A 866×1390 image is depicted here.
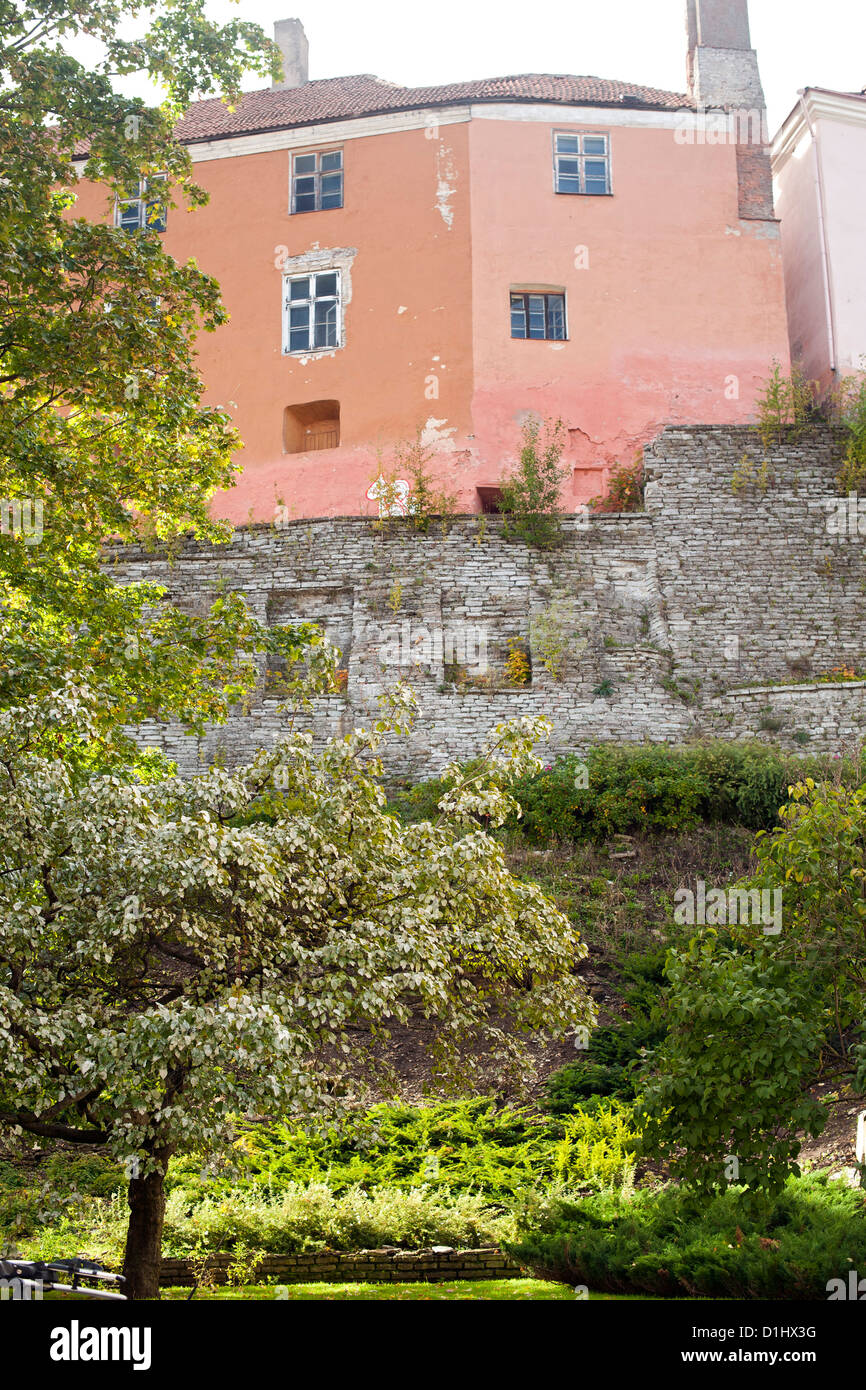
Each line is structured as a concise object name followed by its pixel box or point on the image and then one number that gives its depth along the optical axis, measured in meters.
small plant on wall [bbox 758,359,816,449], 21.53
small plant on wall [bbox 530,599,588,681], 19.39
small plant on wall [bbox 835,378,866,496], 21.05
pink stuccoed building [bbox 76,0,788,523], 22.86
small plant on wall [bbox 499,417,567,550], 20.44
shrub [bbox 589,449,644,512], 21.70
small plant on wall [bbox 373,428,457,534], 20.61
